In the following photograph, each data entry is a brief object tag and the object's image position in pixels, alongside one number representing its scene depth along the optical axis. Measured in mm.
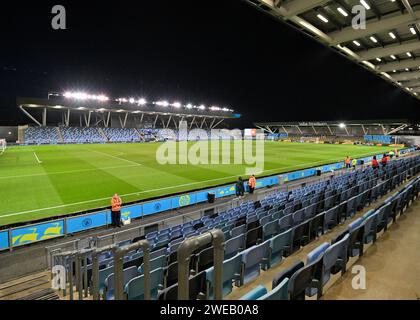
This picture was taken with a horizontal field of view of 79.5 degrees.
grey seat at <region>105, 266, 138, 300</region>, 4105
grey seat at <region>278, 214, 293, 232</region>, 6146
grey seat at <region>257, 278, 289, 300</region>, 2343
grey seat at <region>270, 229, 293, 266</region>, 4650
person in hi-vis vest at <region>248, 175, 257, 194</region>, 14581
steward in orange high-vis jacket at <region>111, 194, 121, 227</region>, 10062
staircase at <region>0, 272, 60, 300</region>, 5522
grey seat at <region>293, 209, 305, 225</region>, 6438
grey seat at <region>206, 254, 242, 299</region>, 3518
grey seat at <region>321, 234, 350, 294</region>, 3501
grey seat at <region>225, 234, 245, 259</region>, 4989
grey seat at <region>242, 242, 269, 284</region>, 4043
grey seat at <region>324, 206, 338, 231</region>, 6373
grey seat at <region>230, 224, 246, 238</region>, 5895
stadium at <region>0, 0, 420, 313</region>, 3627
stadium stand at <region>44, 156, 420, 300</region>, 3336
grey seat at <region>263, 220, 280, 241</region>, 5910
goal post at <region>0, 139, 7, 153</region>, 35688
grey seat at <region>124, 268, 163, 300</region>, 3506
